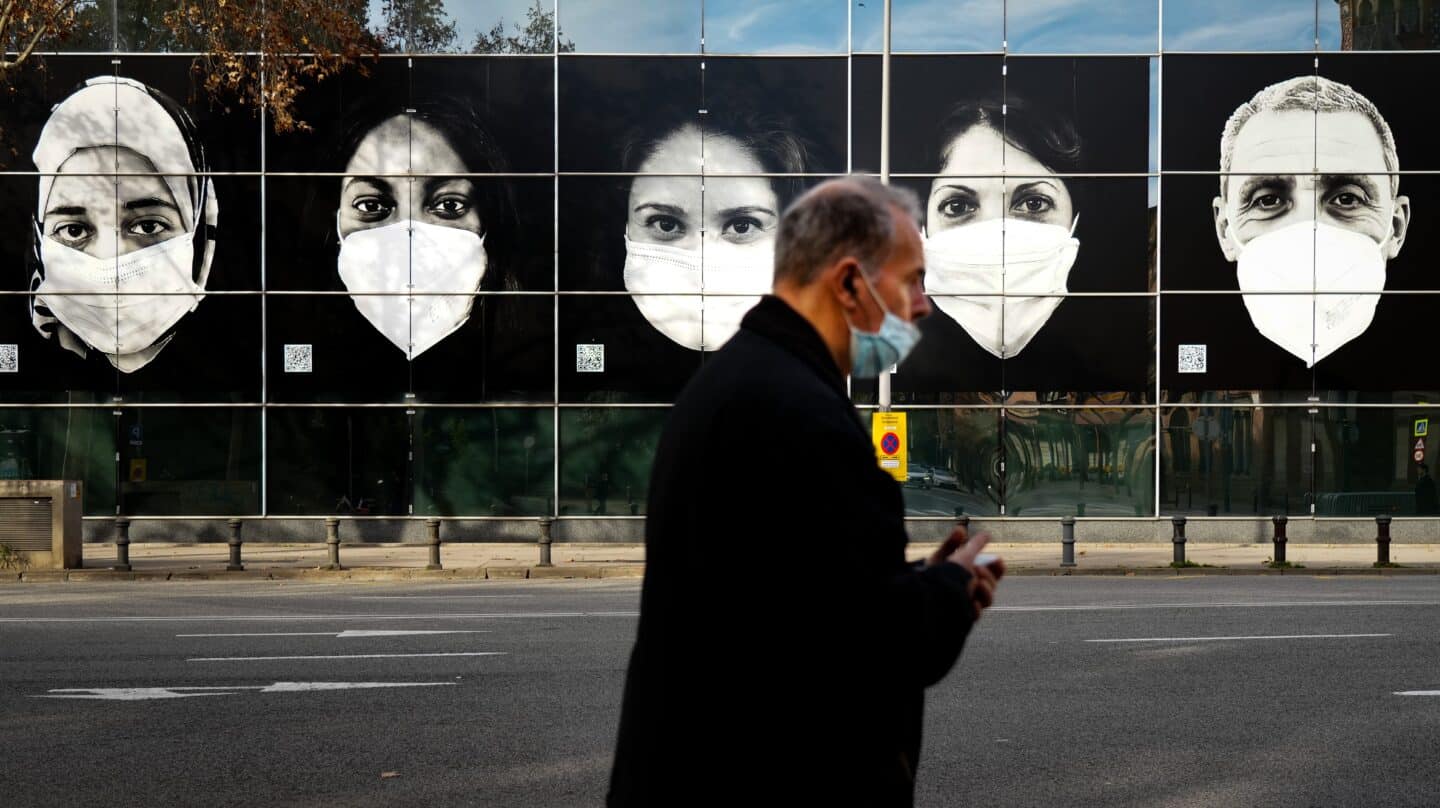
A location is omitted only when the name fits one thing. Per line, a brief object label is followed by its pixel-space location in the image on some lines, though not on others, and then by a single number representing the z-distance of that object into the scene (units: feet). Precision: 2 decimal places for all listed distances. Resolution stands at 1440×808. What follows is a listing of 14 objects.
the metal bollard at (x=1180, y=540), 67.21
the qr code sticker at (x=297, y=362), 82.58
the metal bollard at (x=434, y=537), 66.03
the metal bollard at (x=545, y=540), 67.72
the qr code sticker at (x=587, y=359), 82.43
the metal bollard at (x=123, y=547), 64.75
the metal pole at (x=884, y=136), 70.49
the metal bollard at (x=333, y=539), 67.46
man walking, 8.23
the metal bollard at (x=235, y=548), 65.10
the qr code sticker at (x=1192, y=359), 81.82
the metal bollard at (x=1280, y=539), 66.90
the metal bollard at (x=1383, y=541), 67.82
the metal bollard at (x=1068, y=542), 66.85
